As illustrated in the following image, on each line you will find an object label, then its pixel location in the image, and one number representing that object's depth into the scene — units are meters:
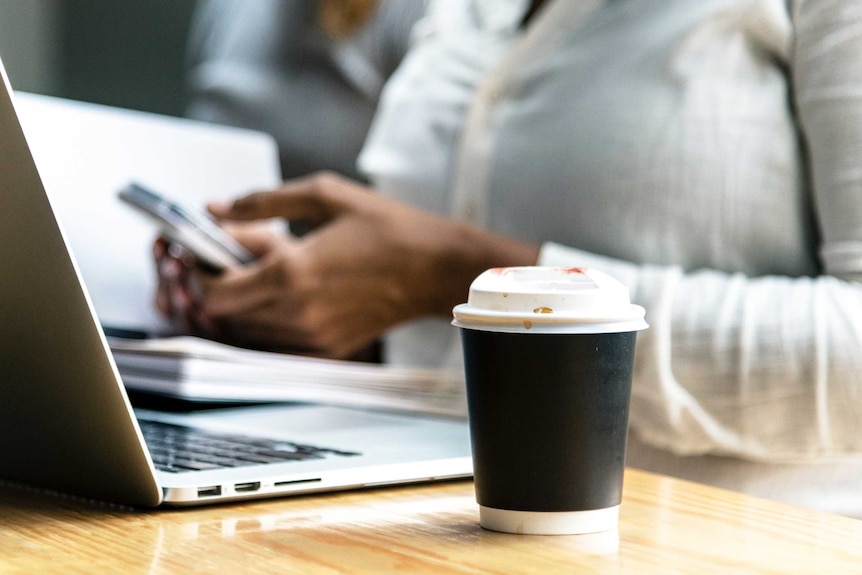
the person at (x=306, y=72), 2.47
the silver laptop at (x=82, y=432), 0.99
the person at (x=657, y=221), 1.35
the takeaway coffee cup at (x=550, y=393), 0.99
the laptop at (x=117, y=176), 1.69
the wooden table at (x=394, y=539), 0.97
